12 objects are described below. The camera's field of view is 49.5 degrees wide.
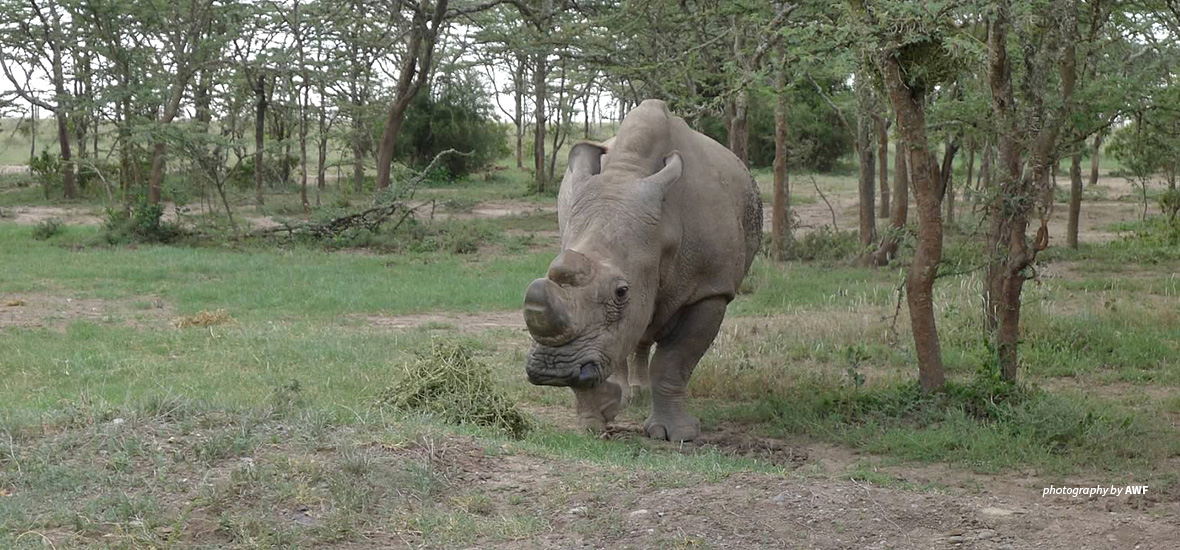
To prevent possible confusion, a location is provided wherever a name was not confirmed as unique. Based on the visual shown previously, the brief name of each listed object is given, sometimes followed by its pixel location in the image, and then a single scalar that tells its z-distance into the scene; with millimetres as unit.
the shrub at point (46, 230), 19031
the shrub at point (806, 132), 33938
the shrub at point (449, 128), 33844
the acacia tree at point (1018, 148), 7898
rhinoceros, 6598
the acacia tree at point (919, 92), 7664
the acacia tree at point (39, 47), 23000
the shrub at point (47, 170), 26797
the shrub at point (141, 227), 18656
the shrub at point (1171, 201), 18719
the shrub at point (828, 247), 16734
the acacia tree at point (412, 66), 21109
